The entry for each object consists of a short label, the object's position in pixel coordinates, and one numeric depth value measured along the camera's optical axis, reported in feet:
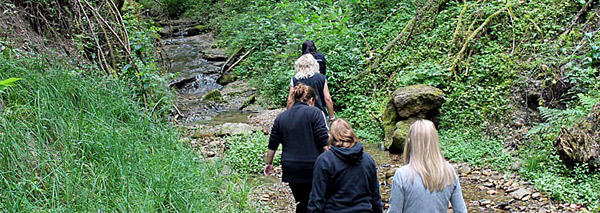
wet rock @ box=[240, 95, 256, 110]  40.45
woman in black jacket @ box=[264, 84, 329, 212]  13.60
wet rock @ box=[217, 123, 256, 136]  28.94
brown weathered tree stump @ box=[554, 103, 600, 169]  18.44
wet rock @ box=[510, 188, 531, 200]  18.56
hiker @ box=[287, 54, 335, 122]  19.03
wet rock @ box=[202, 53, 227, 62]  57.81
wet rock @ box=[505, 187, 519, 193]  19.27
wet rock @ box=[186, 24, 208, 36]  73.54
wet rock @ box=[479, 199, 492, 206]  18.62
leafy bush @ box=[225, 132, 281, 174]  23.02
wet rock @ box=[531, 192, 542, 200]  18.19
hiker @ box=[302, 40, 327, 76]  22.91
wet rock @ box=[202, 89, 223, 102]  43.89
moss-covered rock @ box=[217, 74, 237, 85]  50.26
